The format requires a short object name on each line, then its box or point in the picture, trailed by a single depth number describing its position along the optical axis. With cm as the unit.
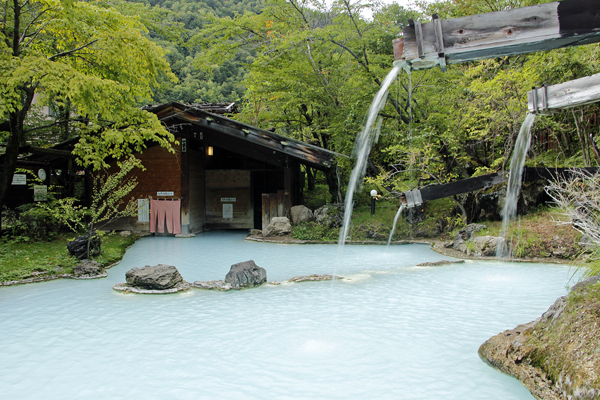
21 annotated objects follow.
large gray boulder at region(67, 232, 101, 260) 978
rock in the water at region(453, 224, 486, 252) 1232
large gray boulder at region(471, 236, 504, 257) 1118
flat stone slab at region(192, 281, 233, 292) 794
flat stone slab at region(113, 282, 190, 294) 770
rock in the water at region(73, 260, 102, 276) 891
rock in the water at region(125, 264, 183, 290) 780
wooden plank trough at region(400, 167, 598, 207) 1021
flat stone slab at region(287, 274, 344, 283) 862
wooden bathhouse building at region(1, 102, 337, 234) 1470
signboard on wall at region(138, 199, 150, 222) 1569
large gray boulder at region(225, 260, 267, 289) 809
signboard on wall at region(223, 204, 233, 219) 1759
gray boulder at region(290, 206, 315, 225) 1575
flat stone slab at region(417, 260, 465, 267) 1020
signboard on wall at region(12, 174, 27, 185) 1288
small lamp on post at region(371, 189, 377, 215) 1573
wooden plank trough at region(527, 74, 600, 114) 538
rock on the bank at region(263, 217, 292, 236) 1503
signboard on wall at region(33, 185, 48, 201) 1276
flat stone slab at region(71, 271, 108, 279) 880
